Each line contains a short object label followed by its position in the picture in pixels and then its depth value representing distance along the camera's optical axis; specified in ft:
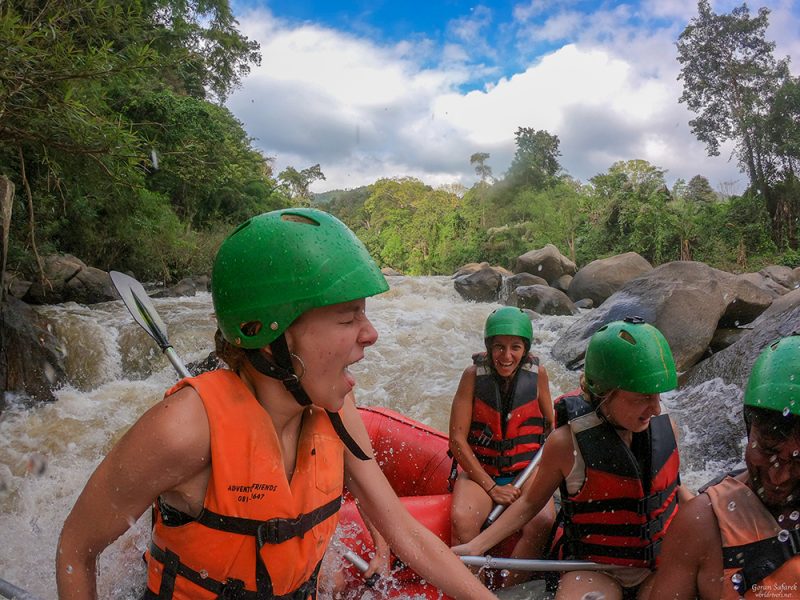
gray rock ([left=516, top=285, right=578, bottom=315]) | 49.88
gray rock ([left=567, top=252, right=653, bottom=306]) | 54.19
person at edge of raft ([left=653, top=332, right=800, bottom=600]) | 5.04
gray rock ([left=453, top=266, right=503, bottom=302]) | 64.28
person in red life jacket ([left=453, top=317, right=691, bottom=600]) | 7.47
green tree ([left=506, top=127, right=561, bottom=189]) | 127.34
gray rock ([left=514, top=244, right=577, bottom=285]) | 70.59
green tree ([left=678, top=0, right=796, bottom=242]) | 70.33
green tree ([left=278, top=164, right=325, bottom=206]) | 171.01
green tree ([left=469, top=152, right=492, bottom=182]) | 161.07
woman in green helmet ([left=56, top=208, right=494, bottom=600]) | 4.12
